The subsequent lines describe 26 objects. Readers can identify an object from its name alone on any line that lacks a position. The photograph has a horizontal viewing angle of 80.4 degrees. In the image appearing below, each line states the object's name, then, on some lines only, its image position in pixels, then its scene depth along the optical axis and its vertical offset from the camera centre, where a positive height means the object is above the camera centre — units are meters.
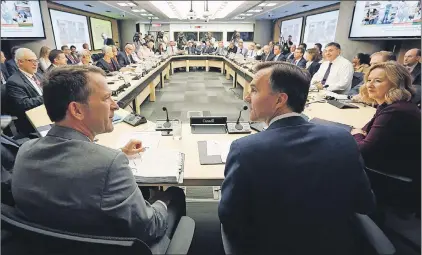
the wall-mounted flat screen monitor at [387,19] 4.70 +0.55
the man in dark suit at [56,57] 3.96 -0.25
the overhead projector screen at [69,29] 8.66 +0.45
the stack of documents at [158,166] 1.25 -0.63
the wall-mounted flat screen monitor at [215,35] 17.33 +0.57
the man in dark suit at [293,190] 0.88 -0.50
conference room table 1.32 -0.65
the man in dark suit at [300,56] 5.62 -0.23
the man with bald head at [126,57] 6.84 -0.40
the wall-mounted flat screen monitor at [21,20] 5.48 +0.46
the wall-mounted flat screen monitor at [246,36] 16.92 +0.54
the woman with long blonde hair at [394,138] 1.42 -0.50
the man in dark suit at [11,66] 5.06 -0.52
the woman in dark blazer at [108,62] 5.44 -0.43
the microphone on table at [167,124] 1.95 -0.61
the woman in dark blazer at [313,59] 4.90 -0.26
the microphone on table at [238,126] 1.92 -0.60
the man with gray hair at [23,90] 2.68 -0.54
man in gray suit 0.79 -0.43
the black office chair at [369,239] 0.90 -0.69
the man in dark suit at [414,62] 3.91 -0.23
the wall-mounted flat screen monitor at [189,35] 17.20 +0.55
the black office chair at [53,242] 0.66 -0.52
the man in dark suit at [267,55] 8.21 -0.31
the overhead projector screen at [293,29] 12.08 +0.83
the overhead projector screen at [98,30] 11.79 +0.56
